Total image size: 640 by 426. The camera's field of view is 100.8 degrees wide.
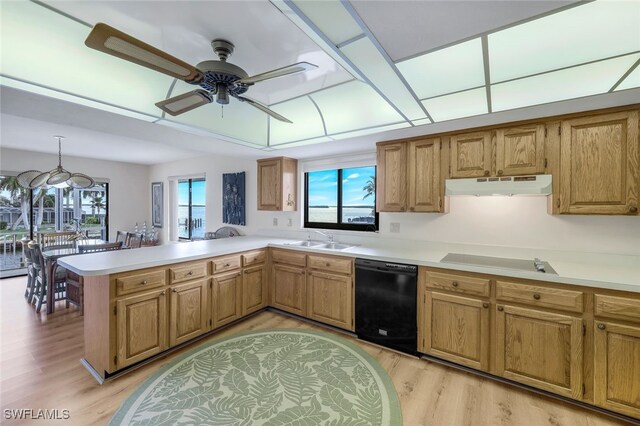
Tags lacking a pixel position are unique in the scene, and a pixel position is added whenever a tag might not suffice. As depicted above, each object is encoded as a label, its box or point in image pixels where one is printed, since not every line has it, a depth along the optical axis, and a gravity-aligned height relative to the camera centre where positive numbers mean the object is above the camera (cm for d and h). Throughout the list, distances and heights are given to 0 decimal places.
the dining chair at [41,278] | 349 -93
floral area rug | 180 -140
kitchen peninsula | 184 -82
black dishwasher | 256 -94
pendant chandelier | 397 +48
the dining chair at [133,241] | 471 -55
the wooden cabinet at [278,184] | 397 +42
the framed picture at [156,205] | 635 +14
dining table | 346 -77
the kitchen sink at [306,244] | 349 -44
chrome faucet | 368 -35
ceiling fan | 115 +77
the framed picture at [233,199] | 462 +22
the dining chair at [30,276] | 378 -95
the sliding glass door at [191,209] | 567 +4
